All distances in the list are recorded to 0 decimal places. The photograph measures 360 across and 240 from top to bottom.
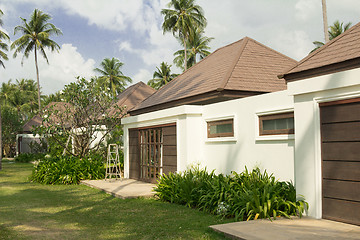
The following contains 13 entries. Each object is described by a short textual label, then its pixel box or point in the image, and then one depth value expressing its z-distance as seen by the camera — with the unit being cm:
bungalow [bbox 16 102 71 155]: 3491
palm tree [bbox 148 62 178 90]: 4862
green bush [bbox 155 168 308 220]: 662
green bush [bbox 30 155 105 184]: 1414
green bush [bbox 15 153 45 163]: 2997
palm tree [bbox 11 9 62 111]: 3656
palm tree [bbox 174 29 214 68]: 4203
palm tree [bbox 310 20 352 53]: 3284
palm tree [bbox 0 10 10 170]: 2442
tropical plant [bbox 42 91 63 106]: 5011
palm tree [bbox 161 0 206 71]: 3344
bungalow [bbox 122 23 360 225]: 604
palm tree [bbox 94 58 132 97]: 4809
